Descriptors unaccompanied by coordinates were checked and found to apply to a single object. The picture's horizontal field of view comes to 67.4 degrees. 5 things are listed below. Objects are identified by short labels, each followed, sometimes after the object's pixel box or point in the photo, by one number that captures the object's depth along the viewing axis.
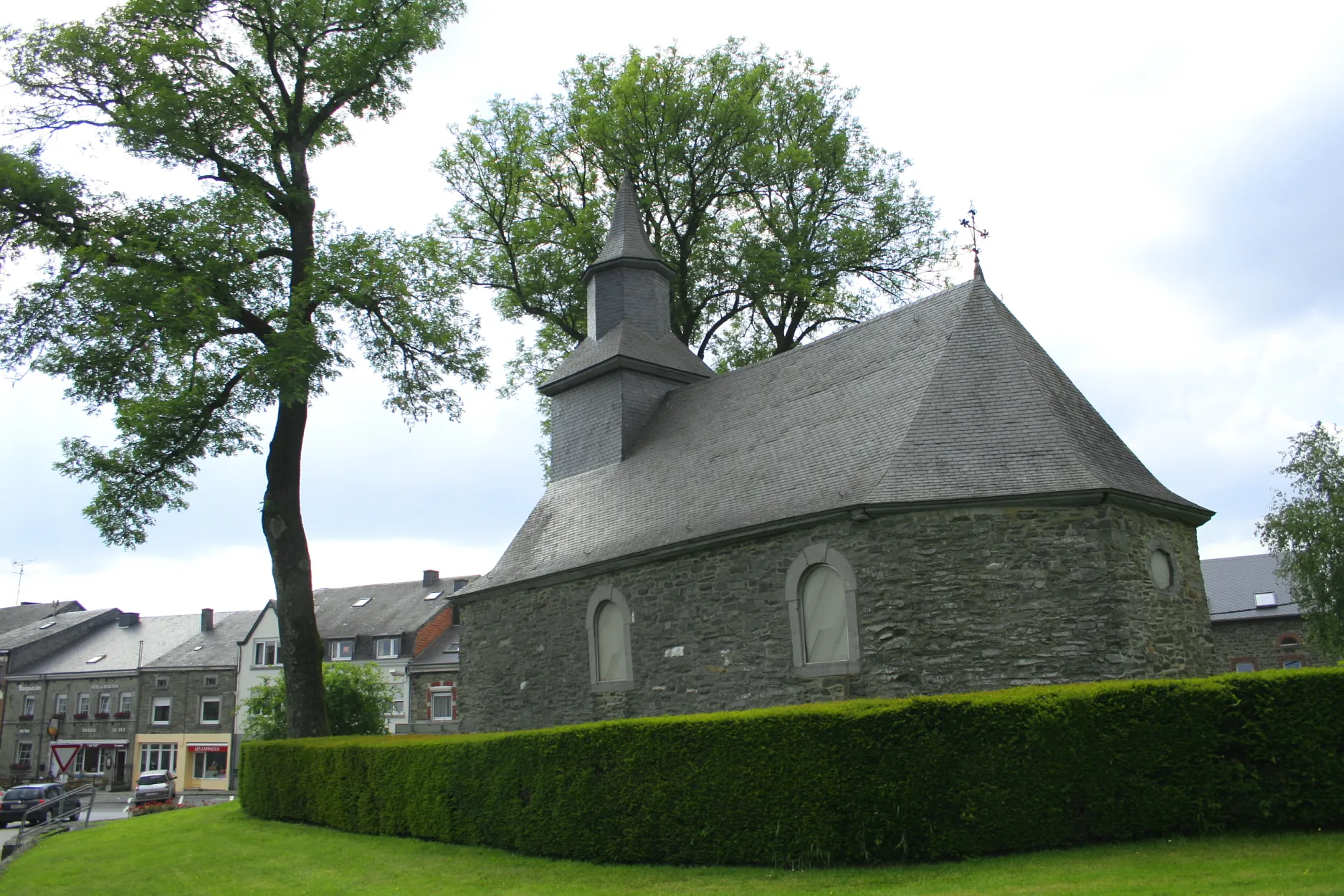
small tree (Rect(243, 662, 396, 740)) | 26.98
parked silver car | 31.92
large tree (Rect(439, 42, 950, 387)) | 26.80
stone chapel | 12.59
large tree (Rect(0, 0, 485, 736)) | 17.56
